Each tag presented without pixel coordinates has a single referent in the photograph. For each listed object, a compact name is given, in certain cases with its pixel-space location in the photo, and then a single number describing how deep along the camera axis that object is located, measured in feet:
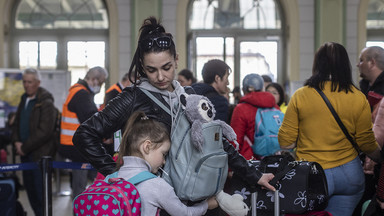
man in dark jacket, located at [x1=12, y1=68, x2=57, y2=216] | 18.88
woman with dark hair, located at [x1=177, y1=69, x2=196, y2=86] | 21.11
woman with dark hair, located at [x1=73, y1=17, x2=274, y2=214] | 7.97
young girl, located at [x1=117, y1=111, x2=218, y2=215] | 7.45
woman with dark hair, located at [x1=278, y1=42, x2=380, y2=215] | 10.50
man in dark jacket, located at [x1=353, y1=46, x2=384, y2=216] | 12.64
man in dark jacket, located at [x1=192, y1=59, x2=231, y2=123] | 13.05
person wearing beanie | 15.16
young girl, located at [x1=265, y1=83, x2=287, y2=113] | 20.81
